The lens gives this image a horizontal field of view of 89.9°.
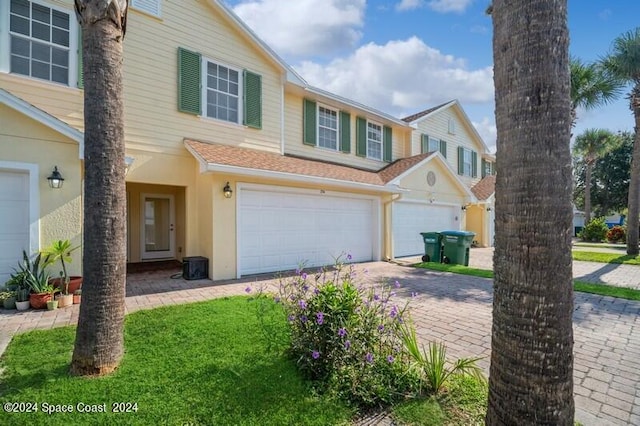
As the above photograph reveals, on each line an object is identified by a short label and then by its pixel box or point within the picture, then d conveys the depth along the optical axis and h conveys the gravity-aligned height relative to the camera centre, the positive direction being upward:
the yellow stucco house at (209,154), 6.77 +1.86
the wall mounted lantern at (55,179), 6.69 +0.84
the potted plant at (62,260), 6.19 -0.82
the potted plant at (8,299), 5.75 -1.44
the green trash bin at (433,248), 11.61 -1.12
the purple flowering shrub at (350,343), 3.11 -1.34
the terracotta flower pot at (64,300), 5.95 -1.52
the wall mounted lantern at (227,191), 8.32 +0.71
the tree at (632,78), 12.69 +5.69
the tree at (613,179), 33.50 +4.01
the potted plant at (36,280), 5.80 -1.14
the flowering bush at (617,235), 21.12 -1.25
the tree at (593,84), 13.70 +5.69
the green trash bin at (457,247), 11.11 -1.05
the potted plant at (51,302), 5.79 -1.50
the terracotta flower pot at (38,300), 5.79 -1.47
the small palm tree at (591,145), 28.05 +6.41
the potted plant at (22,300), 5.76 -1.47
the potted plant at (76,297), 6.22 -1.52
